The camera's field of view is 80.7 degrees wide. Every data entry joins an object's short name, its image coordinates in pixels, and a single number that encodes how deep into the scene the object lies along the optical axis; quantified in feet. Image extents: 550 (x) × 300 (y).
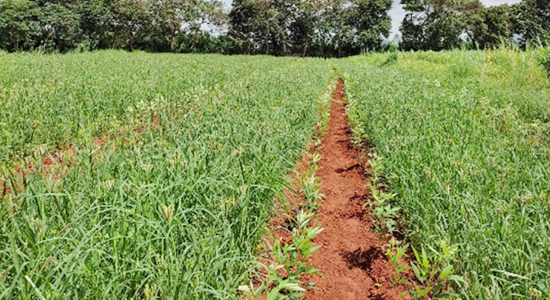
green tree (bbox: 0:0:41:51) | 121.60
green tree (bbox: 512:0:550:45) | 184.24
